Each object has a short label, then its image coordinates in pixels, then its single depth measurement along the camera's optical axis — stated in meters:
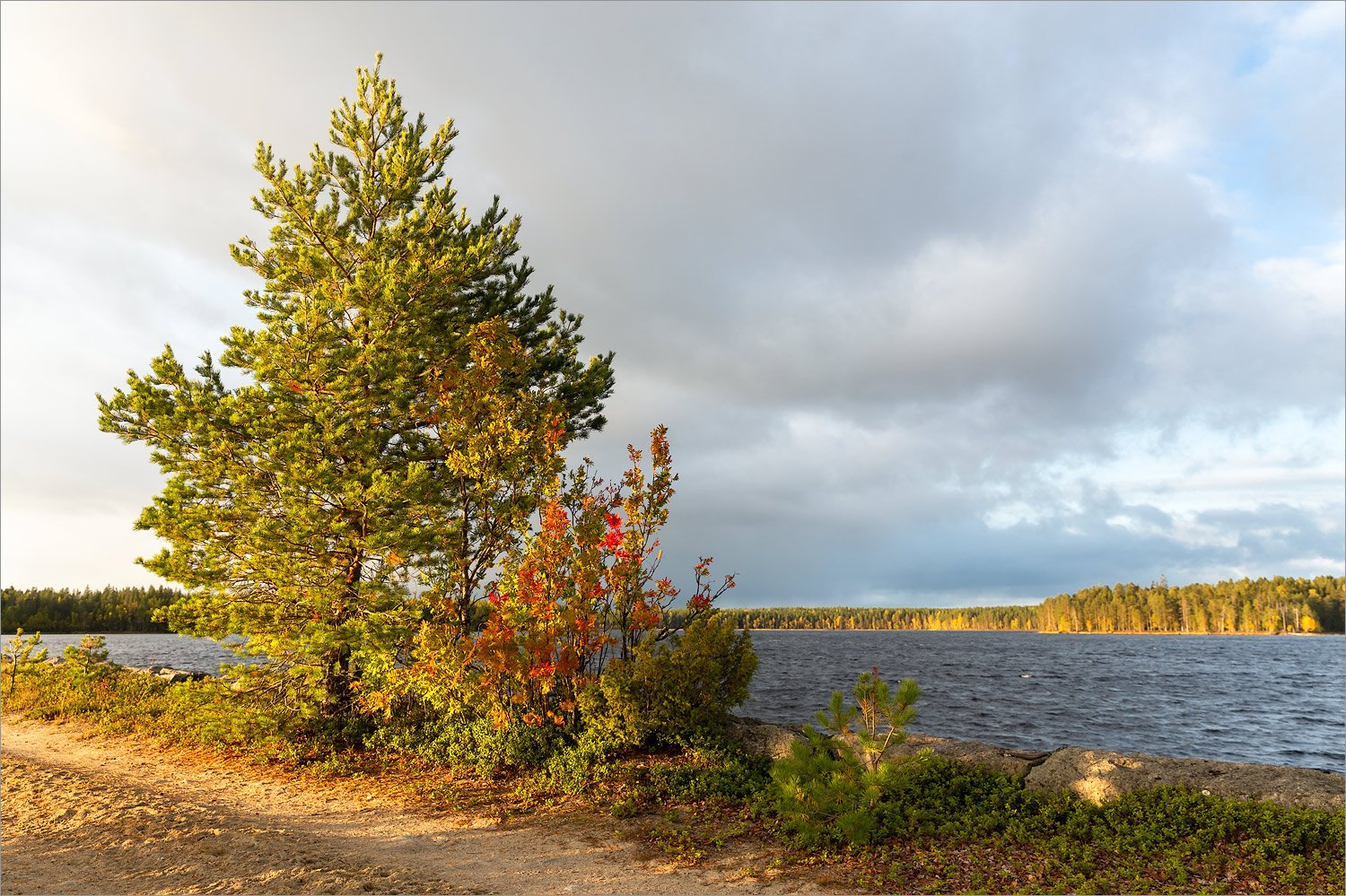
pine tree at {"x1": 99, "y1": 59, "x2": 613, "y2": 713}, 12.92
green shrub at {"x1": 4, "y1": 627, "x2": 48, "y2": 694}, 21.31
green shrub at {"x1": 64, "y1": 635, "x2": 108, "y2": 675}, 20.05
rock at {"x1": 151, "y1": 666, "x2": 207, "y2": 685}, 22.62
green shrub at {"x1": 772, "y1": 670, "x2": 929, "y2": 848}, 8.66
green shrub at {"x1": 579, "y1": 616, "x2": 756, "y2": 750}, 11.75
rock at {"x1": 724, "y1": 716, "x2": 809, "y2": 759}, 12.52
